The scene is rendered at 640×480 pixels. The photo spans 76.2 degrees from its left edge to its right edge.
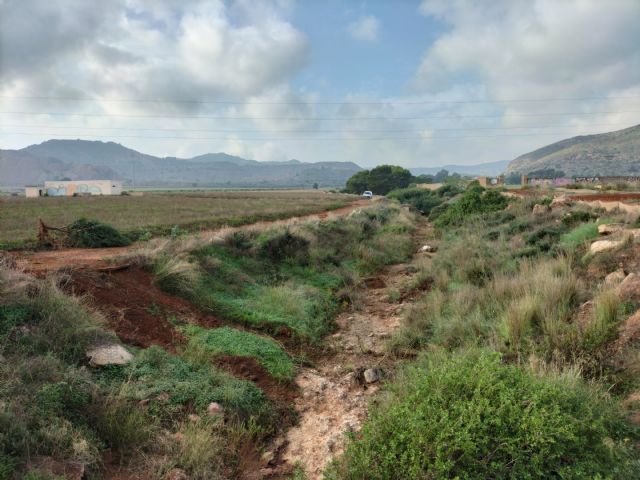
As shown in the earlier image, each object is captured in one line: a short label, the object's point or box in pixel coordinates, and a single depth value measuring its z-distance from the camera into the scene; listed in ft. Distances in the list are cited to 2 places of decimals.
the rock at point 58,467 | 11.36
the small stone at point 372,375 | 21.63
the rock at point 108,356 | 17.81
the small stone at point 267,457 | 15.29
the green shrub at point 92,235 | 46.47
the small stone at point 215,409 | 16.75
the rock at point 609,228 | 35.09
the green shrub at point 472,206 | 76.59
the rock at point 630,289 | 20.45
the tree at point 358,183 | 309.30
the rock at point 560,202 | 62.12
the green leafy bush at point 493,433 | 10.69
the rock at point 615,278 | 23.86
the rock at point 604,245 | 29.61
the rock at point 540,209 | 59.40
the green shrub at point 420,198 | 142.93
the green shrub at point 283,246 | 47.24
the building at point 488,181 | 174.41
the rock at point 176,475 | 12.85
